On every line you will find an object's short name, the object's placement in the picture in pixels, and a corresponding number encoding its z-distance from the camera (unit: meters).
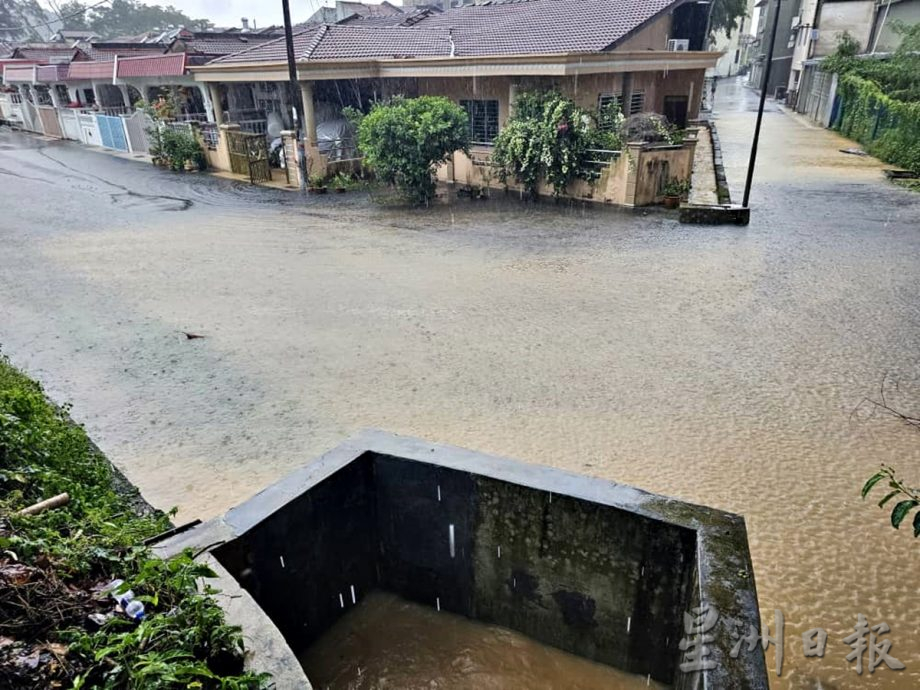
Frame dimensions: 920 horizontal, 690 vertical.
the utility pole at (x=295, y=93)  15.34
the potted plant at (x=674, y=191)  13.82
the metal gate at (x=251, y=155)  18.67
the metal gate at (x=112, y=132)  25.58
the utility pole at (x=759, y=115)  11.57
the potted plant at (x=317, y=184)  16.98
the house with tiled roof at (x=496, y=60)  15.55
